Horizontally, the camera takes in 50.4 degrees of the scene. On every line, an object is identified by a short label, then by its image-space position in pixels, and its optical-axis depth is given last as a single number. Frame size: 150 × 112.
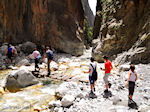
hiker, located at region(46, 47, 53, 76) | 10.62
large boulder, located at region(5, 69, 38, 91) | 8.34
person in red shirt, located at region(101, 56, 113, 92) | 6.20
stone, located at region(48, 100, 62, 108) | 5.82
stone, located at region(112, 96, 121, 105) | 5.38
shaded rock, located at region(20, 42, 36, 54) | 17.73
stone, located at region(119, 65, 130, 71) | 9.65
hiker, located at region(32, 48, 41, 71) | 10.97
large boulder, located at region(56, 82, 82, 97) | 6.55
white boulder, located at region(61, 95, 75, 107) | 5.69
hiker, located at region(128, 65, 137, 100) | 5.08
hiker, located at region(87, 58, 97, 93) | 6.04
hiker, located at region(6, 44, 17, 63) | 13.32
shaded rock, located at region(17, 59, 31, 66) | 14.15
